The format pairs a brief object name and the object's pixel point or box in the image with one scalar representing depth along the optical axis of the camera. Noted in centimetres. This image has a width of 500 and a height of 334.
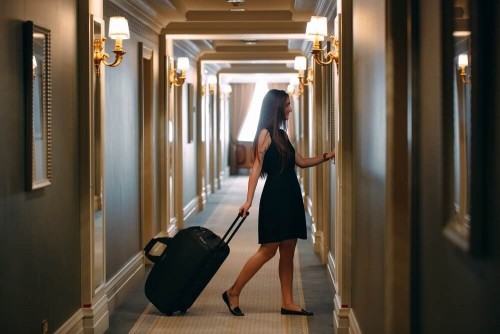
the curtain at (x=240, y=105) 2314
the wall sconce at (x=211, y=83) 1526
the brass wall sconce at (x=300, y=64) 980
